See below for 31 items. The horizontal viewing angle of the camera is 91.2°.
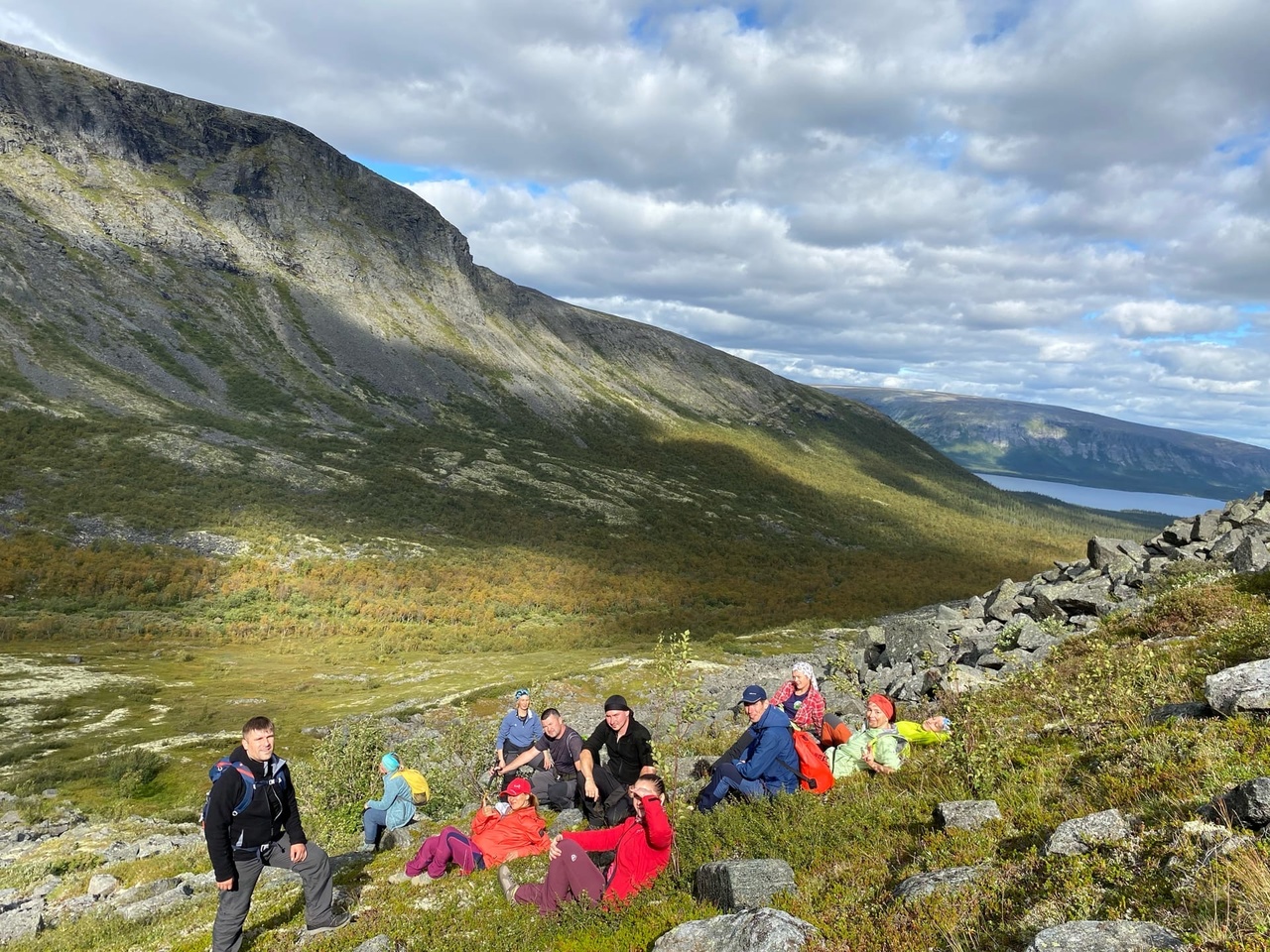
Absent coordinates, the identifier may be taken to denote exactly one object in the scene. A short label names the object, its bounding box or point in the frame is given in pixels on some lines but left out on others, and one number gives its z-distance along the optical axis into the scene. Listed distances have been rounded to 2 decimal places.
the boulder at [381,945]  7.38
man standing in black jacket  7.35
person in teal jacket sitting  12.59
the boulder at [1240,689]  7.72
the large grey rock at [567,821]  11.33
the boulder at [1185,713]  8.30
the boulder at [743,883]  6.20
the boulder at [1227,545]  21.67
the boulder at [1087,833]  5.64
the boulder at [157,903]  10.38
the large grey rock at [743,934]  5.14
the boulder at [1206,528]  25.97
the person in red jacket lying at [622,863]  7.48
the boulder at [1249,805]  5.03
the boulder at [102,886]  11.68
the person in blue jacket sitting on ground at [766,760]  10.09
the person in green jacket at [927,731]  11.75
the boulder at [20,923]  9.77
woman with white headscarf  12.95
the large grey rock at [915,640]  22.70
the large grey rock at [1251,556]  18.67
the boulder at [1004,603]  25.11
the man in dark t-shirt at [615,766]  10.44
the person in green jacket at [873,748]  10.75
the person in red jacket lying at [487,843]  9.96
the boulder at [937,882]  5.57
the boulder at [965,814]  7.00
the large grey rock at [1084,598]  21.00
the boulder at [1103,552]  26.92
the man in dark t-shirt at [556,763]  12.92
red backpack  10.23
